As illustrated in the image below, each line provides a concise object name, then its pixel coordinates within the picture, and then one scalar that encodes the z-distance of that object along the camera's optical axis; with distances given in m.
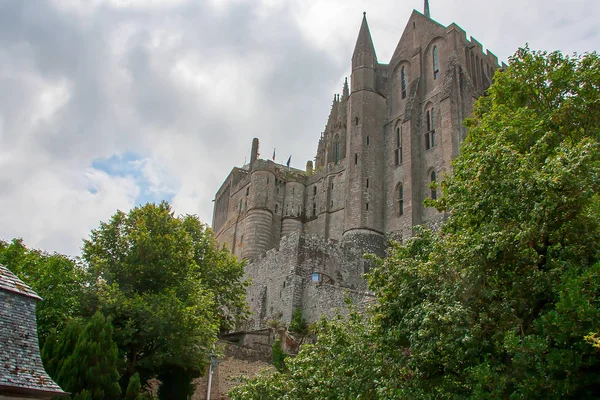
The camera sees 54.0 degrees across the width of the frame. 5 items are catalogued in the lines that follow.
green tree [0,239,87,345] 21.45
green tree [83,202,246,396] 23.14
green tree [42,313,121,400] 18.15
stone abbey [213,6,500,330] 38.69
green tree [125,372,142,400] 19.80
